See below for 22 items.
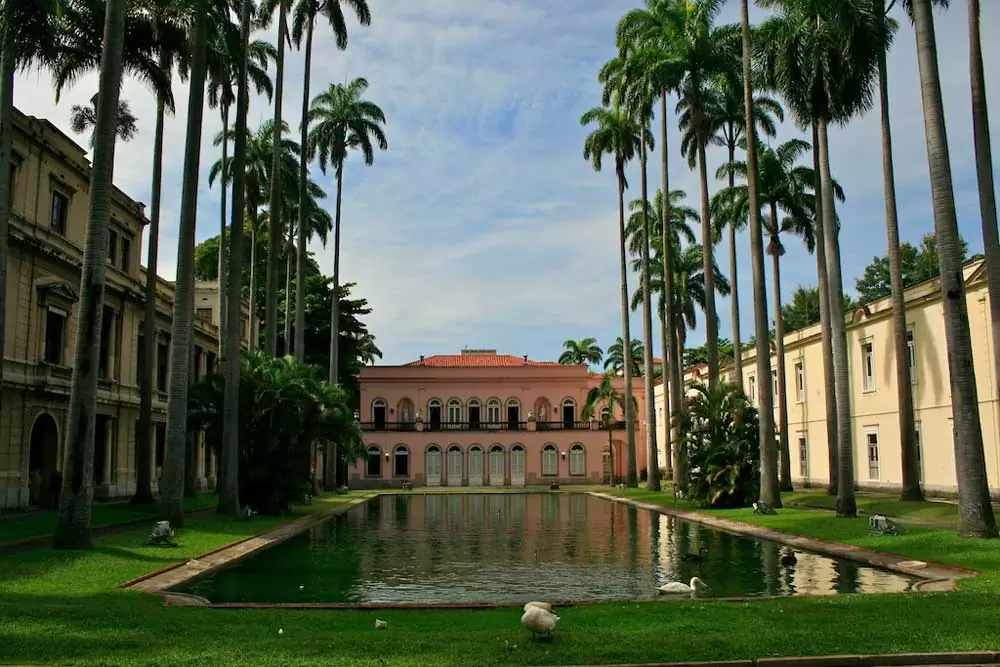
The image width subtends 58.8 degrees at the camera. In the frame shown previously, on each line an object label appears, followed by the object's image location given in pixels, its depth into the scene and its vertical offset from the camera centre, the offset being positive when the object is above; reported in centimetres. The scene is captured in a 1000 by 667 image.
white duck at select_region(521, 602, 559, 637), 828 -151
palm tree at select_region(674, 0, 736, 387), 3291 +1454
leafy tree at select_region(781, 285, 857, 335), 7188 +1186
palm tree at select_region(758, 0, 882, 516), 2283 +1020
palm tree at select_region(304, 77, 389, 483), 4441 +1662
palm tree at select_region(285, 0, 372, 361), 3503 +1728
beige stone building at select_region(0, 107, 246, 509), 2620 +462
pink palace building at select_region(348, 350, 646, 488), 5906 +194
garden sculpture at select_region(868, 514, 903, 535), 1838 -147
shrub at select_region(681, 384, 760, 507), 2909 +33
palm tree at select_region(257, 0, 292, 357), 3067 +910
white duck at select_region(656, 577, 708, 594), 1229 -181
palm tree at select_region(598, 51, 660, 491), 4109 +973
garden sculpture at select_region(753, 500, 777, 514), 2538 -149
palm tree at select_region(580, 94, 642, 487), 4556 +1596
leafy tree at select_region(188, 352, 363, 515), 2656 +112
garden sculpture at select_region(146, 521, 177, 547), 1736 -149
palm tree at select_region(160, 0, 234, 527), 2144 +324
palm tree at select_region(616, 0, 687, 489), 3325 +1567
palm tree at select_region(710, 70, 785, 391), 3509 +1342
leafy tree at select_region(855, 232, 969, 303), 5841 +1290
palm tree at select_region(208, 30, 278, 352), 2429 +1201
